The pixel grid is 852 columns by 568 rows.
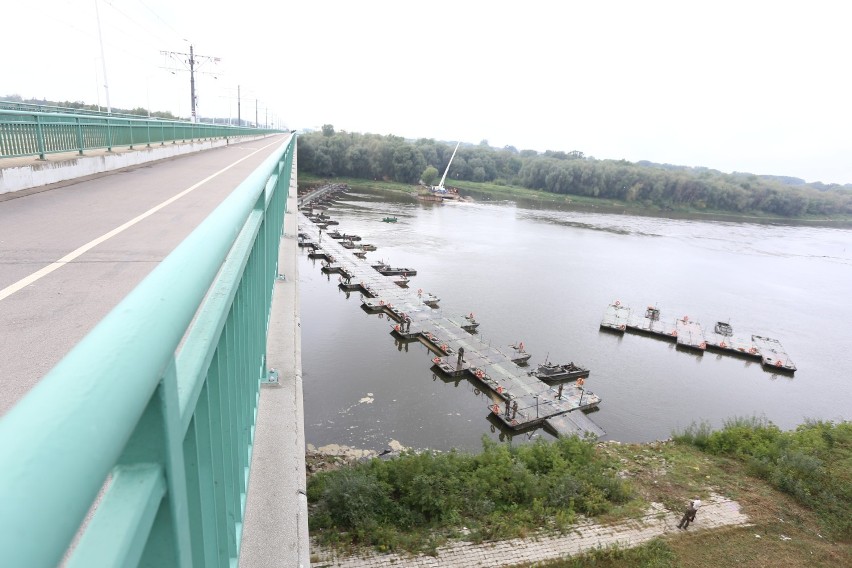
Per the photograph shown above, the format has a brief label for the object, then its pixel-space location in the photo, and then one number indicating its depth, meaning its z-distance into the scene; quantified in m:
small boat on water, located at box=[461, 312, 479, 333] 25.66
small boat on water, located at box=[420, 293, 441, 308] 28.81
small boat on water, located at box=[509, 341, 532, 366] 22.62
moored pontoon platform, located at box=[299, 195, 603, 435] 18.41
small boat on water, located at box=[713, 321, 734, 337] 28.47
